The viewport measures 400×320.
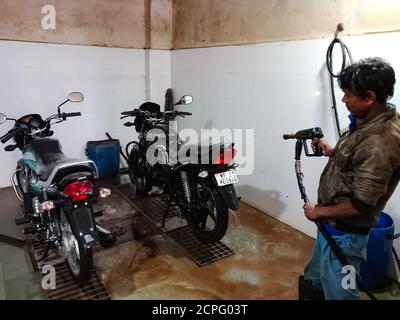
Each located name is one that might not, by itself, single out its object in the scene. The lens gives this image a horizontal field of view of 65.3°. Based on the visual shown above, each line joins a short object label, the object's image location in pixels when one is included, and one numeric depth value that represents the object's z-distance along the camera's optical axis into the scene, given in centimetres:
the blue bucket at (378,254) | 216
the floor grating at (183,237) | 272
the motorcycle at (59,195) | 214
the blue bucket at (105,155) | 440
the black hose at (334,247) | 161
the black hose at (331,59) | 249
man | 141
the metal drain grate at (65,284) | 220
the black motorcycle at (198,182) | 258
